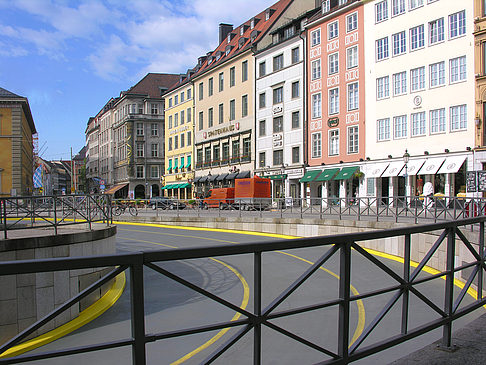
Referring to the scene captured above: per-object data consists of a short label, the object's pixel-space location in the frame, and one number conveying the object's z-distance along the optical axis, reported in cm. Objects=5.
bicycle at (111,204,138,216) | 3562
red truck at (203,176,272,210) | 3931
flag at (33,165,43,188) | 3793
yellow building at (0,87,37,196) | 5466
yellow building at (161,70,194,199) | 6600
